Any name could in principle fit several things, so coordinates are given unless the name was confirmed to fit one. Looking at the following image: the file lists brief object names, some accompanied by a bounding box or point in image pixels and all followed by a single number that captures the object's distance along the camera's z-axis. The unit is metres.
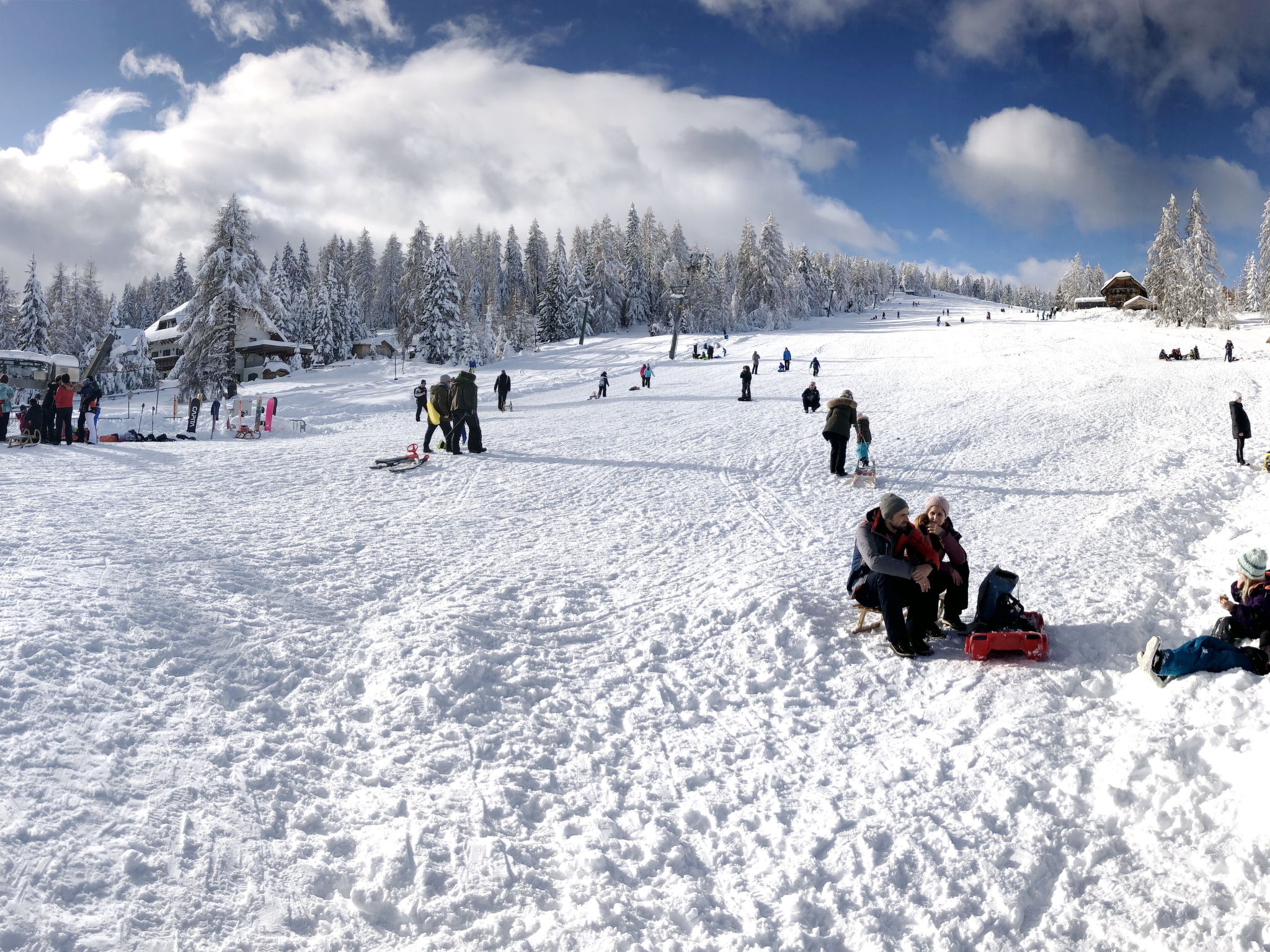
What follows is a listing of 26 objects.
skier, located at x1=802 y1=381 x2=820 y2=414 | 21.20
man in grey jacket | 5.96
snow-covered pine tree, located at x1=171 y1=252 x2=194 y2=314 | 93.00
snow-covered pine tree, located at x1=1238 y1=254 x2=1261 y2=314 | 62.22
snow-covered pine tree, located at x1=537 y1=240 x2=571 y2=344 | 75.50
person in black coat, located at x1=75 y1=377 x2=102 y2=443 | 16.64
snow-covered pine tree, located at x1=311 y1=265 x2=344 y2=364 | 63.75
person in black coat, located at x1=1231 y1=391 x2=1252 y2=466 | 14.52
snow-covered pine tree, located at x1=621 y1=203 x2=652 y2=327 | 81.62
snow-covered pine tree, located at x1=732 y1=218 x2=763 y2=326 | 74.06
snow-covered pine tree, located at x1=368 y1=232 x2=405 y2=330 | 98.06
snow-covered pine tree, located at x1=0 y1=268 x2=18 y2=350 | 63.02
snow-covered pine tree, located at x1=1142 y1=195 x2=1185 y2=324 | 57.38
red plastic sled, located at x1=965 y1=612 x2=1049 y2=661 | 5.80
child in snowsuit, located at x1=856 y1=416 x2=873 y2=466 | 13.23
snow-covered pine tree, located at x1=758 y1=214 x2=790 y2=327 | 73.38
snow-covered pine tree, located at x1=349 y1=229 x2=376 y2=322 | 93.88
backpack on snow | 6.07
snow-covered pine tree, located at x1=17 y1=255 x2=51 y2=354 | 59.94
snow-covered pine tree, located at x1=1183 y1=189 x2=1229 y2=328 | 54.12
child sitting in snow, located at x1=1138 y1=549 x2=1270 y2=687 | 4.77
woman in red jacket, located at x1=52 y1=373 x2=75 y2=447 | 15.36
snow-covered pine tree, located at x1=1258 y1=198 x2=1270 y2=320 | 55.06
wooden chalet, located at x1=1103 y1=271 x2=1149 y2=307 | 85.23
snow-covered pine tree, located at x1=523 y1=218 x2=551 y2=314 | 94.06
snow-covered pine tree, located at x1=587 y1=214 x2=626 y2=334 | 77.88
